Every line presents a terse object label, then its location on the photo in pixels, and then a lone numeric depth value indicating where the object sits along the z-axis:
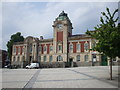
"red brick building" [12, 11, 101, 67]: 28.03
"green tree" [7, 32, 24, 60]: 38.36
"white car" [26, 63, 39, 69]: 26.09
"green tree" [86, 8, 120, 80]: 7.79
